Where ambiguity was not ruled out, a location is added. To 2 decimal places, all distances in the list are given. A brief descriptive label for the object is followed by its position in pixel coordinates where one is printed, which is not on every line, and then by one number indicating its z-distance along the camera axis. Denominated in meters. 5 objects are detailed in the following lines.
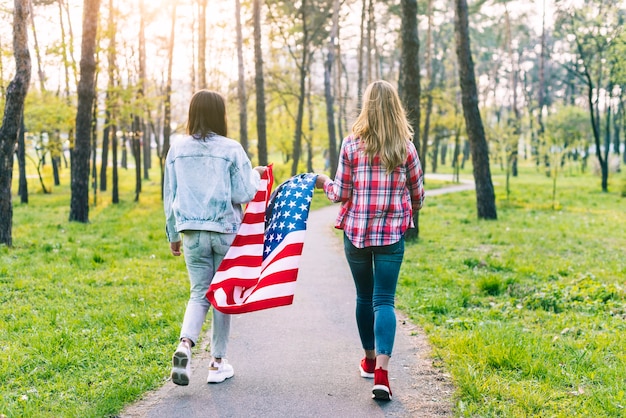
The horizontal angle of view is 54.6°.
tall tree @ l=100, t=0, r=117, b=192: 19.78
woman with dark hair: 4.47
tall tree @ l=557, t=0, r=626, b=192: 26.62
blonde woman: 4.32
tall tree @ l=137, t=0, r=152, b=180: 21.92
